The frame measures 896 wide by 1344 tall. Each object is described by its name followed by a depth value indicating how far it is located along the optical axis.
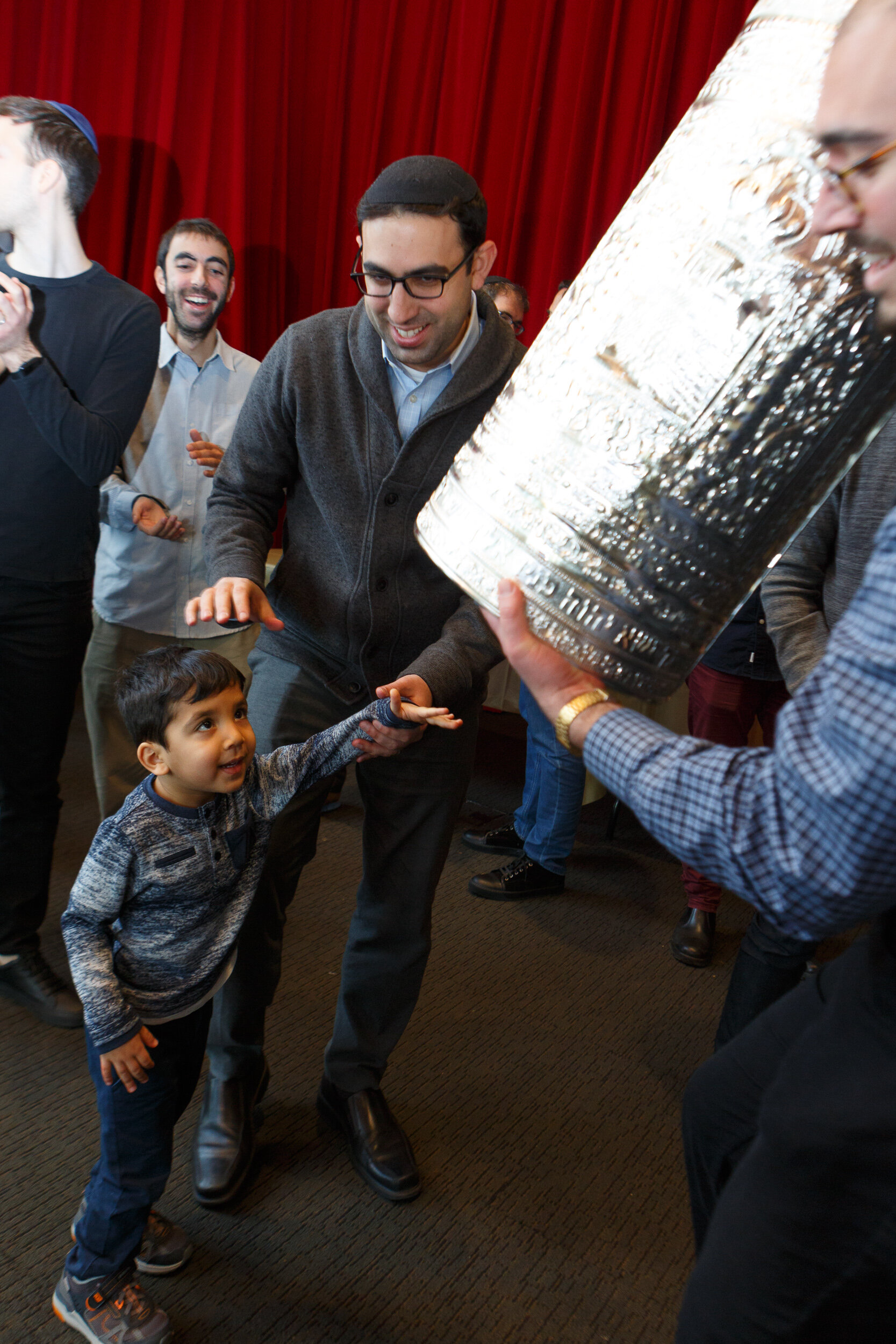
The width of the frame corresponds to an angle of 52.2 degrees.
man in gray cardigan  1.23
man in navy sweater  1.52
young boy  1.14
